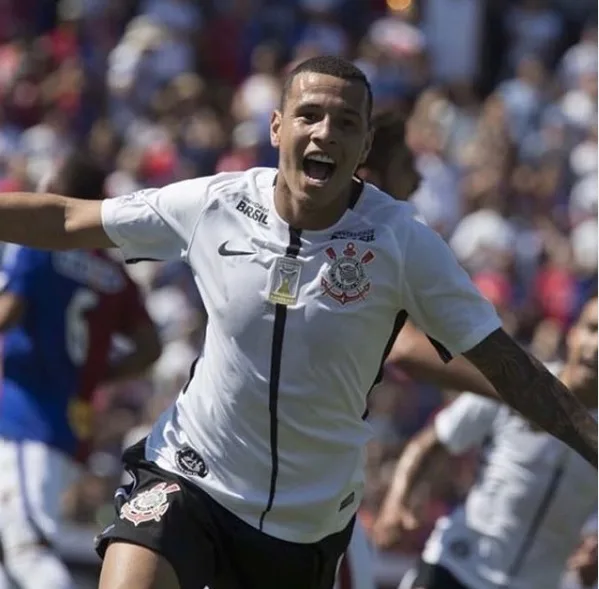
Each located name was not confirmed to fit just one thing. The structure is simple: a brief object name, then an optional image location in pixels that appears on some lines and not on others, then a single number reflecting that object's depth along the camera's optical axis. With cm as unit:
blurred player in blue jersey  1673
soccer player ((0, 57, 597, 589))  1142
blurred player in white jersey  1462
